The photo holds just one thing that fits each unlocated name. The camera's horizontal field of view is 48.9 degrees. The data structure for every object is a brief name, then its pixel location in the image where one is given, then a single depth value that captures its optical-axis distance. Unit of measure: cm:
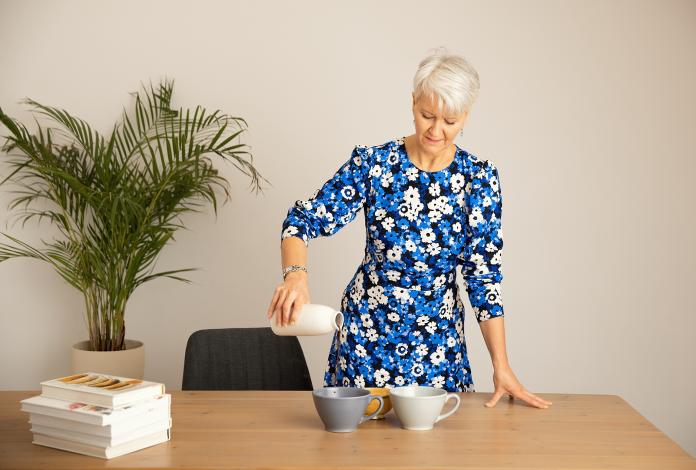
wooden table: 145
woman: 212
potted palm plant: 337
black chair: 256
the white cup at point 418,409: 163
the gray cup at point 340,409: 160
